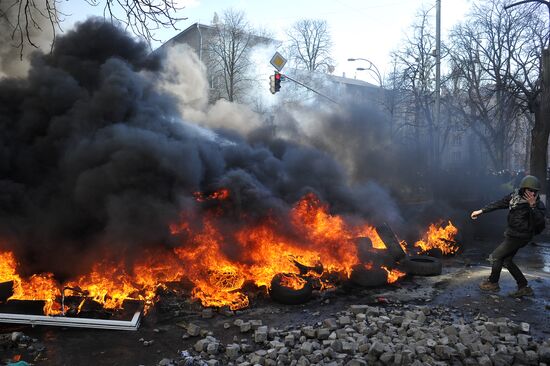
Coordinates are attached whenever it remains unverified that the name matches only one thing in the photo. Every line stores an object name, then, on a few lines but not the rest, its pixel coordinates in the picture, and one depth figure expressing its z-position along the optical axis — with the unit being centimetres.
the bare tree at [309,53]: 4413
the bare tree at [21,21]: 880
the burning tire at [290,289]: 707
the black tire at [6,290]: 643
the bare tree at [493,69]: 2309
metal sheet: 586
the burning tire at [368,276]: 792
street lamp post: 2552
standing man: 692
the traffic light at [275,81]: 1798
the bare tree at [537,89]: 1455
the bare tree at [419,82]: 2931
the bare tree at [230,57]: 3431
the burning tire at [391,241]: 891
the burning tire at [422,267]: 872
